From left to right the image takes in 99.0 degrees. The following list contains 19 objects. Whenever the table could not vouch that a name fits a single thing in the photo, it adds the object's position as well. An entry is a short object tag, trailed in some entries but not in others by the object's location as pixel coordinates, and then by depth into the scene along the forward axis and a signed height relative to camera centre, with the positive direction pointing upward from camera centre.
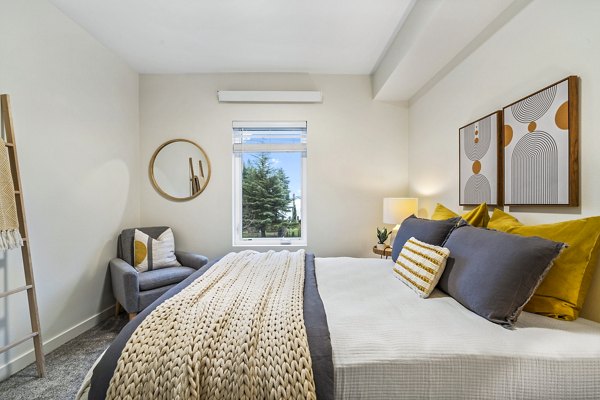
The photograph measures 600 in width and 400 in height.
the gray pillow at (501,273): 1.04 -0.33
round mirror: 3.14 +0.34
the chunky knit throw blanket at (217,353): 0.80 -0.53
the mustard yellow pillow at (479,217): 1.73 -0.14
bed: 0.86 -0.56
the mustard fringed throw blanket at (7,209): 1.54 -0.07
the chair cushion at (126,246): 2.63 -0.50
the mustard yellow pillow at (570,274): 1.09 -0.34
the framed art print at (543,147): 1.28 +0.27
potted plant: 2.95 -0.45
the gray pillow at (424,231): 1.64 -0.24
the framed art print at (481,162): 1.75 +0.26
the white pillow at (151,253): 2.60 -0.58
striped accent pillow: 1.37 -0.40
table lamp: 2.68 -0.13
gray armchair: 2.20 -0.74
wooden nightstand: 2.71 -0.58
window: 3.27 +0.15
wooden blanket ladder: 1.66 -0.28
